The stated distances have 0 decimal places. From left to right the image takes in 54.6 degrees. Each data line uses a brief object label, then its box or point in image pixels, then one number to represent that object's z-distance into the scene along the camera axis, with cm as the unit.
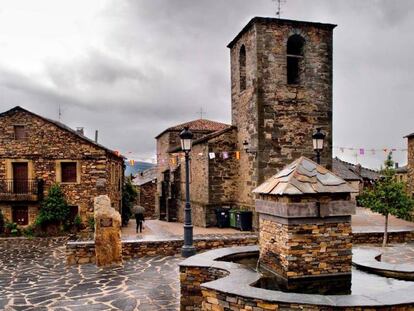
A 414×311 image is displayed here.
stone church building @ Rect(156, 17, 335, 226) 1869
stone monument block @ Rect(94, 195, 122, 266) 1082
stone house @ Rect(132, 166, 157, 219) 3956
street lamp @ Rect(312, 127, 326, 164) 1342
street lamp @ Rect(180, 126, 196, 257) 1117
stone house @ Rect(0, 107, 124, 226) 2027
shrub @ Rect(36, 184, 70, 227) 1980
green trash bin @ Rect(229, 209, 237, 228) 1988
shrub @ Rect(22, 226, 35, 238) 1985
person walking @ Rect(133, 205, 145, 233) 2100
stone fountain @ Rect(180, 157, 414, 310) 545
